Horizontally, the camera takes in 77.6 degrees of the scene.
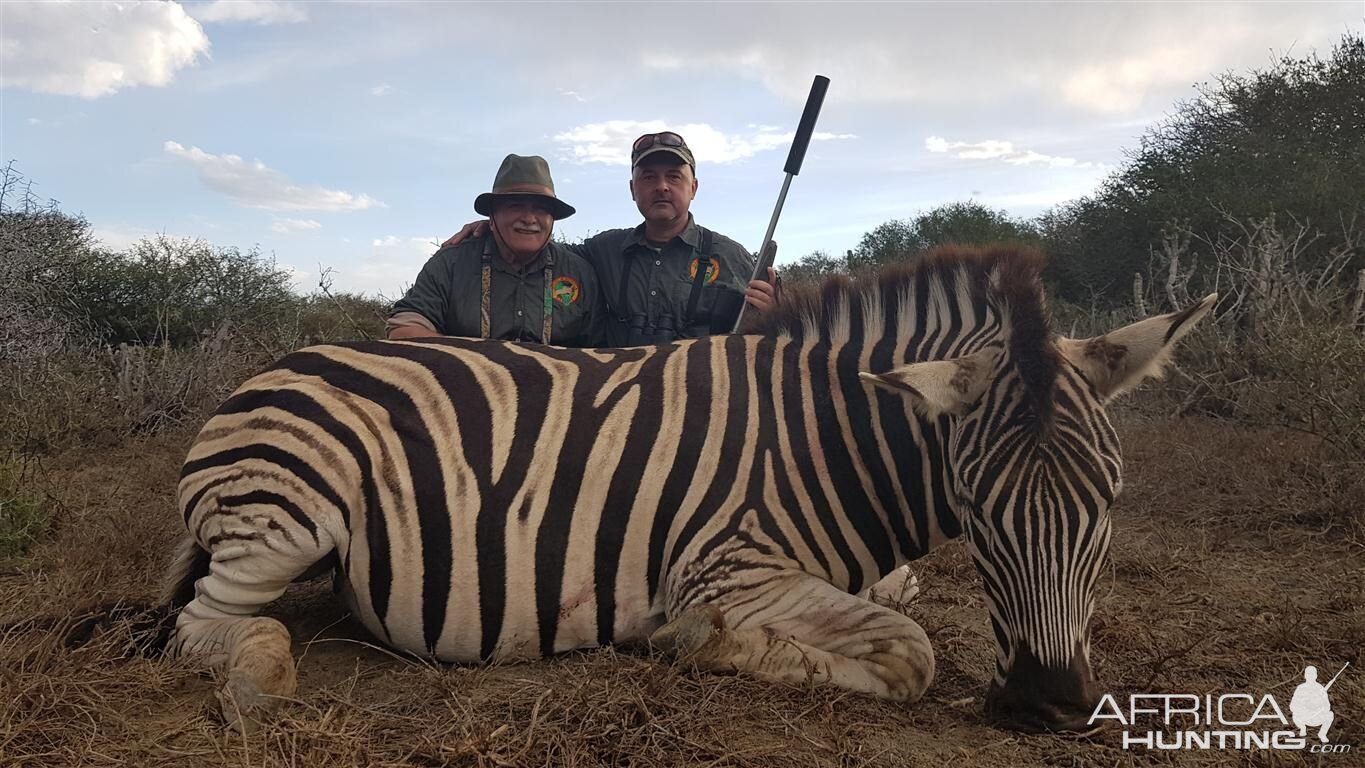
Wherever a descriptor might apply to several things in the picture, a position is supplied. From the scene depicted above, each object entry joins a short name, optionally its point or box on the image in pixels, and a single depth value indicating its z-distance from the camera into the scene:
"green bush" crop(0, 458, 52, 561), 4.05
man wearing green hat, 4.92
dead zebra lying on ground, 2.50
